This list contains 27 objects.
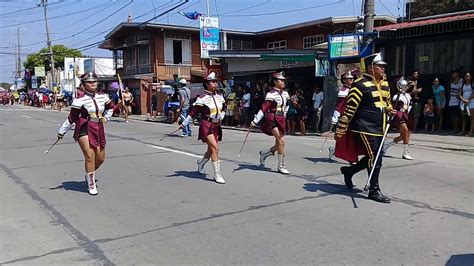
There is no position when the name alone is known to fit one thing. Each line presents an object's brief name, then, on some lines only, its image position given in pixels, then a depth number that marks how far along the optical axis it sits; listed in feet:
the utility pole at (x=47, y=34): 162.89
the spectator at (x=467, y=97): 47.77
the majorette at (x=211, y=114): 27.66
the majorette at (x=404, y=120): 34.53
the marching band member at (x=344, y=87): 31.62
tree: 230.48
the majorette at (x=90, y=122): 24.66
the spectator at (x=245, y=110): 70.23
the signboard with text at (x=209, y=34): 87.86
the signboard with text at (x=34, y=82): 238.68
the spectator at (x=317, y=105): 61.05
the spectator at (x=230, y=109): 73.31
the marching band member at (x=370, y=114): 22.71
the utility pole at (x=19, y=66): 287.32
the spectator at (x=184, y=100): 57.41
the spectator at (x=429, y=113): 53.47
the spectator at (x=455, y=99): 50.28
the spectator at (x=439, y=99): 52.60
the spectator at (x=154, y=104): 102.34
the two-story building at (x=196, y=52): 76.13
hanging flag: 96.08
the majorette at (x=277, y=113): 29.86
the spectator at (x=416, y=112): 55.53
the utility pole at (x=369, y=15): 52.54
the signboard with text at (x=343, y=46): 57.31
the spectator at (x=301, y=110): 58.99
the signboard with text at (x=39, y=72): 225.76
